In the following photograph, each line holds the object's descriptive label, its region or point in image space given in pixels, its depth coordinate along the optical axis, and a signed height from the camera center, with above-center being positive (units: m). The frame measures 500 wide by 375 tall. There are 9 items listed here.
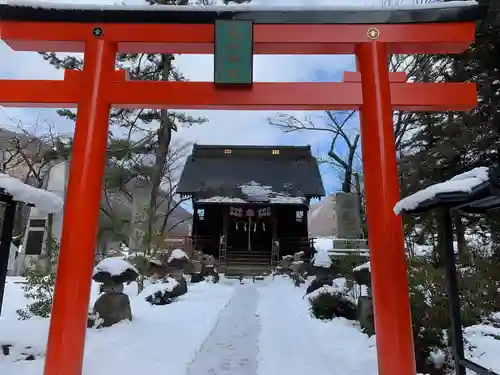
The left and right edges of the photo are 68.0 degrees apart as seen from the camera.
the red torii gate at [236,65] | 4.15 +2.16
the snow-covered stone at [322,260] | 8.75 -0.15
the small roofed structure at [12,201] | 3.30 +0.47
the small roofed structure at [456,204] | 2.66 +0.41
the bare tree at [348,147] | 18.81 +5.43
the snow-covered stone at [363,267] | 6.35 -0.22
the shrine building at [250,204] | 17.62 +2.32
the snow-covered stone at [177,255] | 10.79 -0.07
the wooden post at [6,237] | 3.53 +0.13
